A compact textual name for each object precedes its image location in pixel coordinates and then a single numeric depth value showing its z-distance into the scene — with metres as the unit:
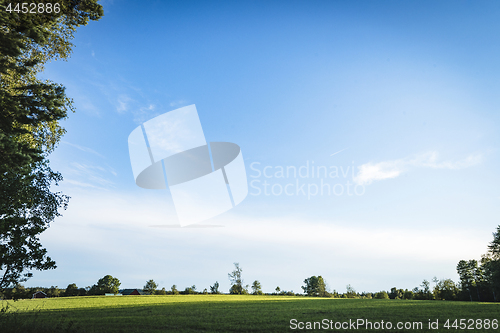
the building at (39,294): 107.38
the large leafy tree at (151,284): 132.12
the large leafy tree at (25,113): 12.62
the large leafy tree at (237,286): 122.03
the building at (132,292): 125.24
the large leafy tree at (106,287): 92.92
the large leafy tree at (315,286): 141.25
